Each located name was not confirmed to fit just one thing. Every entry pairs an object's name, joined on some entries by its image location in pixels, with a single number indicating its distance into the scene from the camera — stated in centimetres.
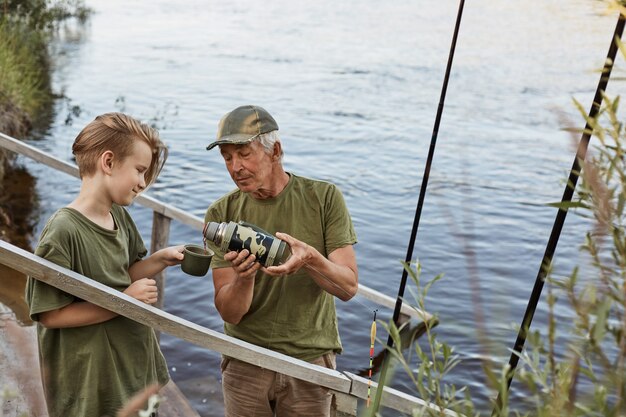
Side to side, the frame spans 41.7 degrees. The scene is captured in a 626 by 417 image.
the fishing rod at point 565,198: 130
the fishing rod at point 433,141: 236
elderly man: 261
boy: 231
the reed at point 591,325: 112
